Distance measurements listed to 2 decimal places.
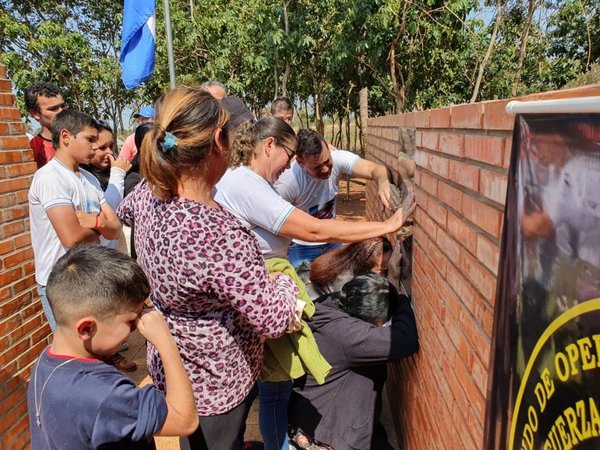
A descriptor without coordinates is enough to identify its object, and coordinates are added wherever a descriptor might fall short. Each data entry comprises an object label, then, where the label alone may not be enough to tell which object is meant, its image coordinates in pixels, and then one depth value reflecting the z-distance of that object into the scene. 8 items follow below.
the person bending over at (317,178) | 3.26
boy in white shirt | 2.64
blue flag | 6.50
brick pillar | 2.61
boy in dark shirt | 1.35
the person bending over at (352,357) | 2.22
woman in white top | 2.29
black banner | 0.71
